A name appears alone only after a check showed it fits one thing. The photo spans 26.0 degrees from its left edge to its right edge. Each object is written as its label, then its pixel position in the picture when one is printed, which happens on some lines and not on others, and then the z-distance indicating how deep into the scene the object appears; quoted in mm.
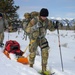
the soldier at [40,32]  5129
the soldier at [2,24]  7865
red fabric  6244
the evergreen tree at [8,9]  18209
